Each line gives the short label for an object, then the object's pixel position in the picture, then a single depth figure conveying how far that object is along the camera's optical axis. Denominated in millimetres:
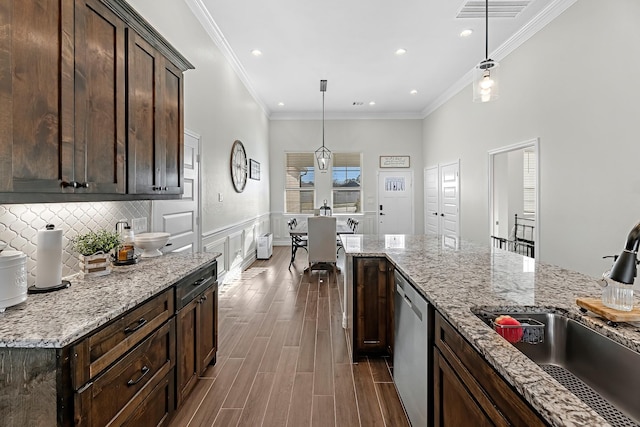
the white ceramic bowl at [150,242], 2355
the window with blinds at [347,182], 8766
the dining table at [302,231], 5654
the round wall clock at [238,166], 5199
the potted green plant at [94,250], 1822
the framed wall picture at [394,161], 8695
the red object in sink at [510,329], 1206
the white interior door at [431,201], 7773
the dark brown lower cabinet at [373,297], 2588
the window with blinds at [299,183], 8773
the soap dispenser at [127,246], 2116
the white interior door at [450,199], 6609
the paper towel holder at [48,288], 1534
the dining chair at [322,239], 5297
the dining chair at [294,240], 6412
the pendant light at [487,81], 2641
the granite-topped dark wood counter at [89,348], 1086
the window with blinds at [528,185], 6669
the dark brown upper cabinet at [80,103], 1241
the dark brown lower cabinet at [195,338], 1993
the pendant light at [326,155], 8392
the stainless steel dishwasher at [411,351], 1626
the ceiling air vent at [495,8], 3584
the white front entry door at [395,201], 8711
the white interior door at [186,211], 2982
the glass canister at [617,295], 1186
